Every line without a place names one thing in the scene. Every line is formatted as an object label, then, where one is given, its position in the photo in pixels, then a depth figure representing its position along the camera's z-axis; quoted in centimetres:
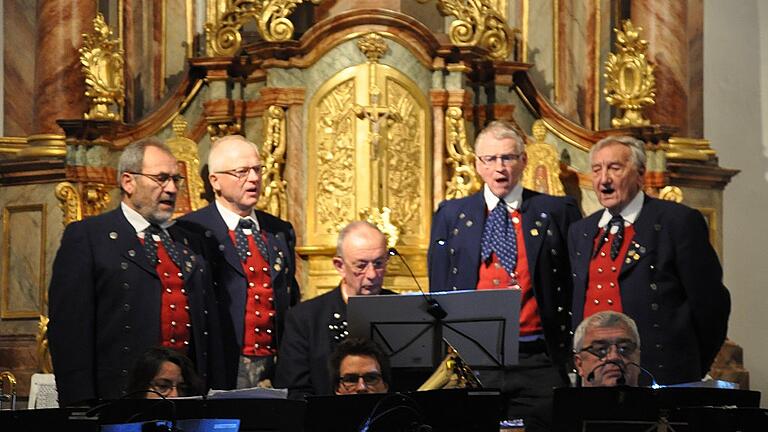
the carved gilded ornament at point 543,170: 1052
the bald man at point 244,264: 743
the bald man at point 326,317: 706
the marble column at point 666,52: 1121
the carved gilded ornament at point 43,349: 1009
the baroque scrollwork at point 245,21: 1030
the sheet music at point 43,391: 904
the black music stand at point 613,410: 555
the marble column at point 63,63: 1108
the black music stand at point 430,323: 677
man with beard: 680
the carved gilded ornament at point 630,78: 1055
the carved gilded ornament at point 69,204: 1033
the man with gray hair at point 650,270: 718
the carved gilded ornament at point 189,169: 1031
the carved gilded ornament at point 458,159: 1020
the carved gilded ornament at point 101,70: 1055
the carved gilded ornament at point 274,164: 1005
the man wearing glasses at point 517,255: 716
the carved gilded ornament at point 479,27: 1042
